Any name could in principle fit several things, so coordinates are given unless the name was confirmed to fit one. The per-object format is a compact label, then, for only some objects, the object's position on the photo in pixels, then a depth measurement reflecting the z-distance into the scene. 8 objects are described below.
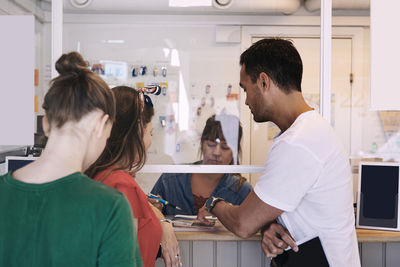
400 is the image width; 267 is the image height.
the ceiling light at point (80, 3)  2.74
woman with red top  1.32
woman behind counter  2.79
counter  2.21
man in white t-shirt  1.53
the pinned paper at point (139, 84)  2.80
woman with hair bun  0.97
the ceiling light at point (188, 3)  2.78
